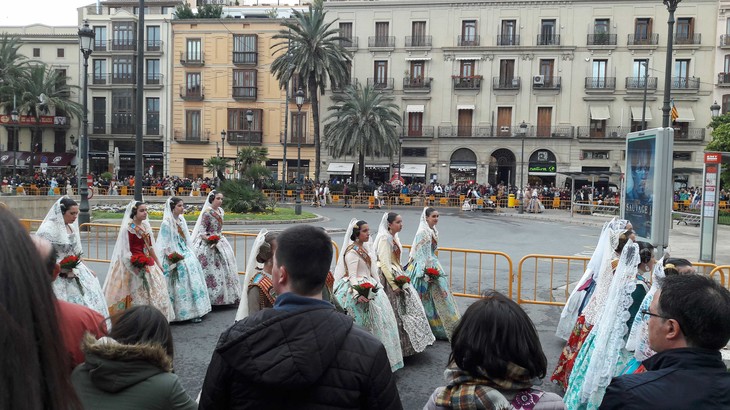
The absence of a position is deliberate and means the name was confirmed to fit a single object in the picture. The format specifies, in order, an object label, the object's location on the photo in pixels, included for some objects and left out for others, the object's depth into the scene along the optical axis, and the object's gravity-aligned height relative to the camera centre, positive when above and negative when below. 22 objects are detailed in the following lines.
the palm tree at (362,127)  41.06 +3.49
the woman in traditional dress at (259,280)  4.41 -0.84
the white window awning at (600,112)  43.78 +5.26
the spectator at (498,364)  2.27 -0.73
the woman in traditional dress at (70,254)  6.23 -0.95
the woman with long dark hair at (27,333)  1.29 -0.38
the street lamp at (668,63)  12.20 +2.70
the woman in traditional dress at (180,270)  8.08 -1.38
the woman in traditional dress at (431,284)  7.46 -1.38
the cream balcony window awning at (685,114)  42.73 +5.17
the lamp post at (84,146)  16.42 +0.82
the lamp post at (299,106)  27.47 +3.33
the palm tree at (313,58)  40.44 +8.23
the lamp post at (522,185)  34.06 -0.46
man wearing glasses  2.13 -0.68
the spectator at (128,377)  2.28 -0.83
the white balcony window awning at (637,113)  43.72 +5.25
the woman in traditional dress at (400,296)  6.74 -1.42
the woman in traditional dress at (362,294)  6.00 -1.22
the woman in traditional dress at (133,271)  7.45 -1.31
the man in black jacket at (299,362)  2.14 -0.71
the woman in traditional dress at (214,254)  8.91 -1.26
